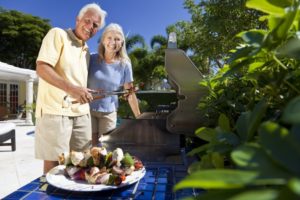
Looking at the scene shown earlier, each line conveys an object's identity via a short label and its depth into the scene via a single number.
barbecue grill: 1.51
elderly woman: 2.37
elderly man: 1.90
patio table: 0.92
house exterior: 12.73
